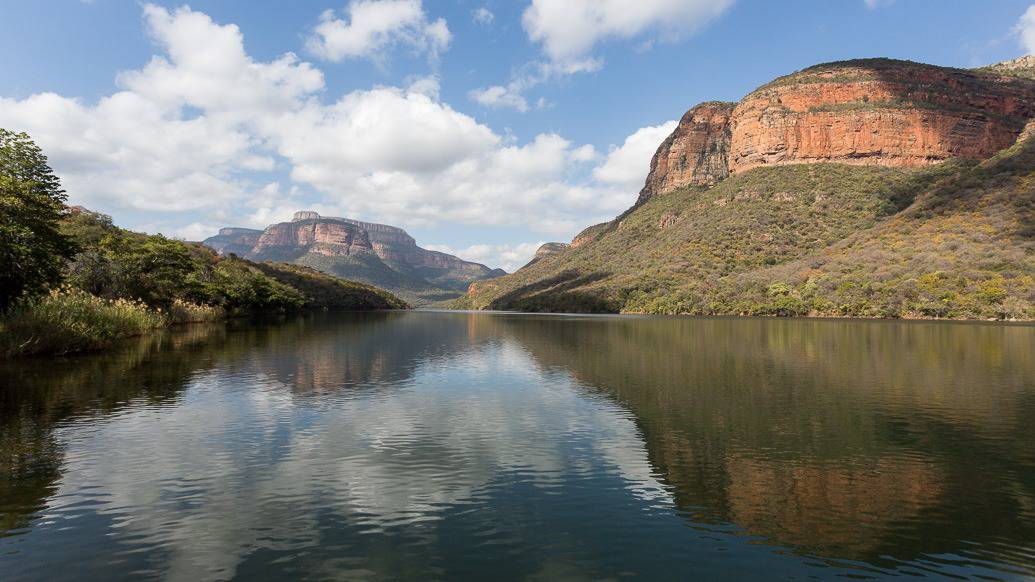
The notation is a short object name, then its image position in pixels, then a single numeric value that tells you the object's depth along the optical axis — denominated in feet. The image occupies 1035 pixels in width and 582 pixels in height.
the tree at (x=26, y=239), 93.56
